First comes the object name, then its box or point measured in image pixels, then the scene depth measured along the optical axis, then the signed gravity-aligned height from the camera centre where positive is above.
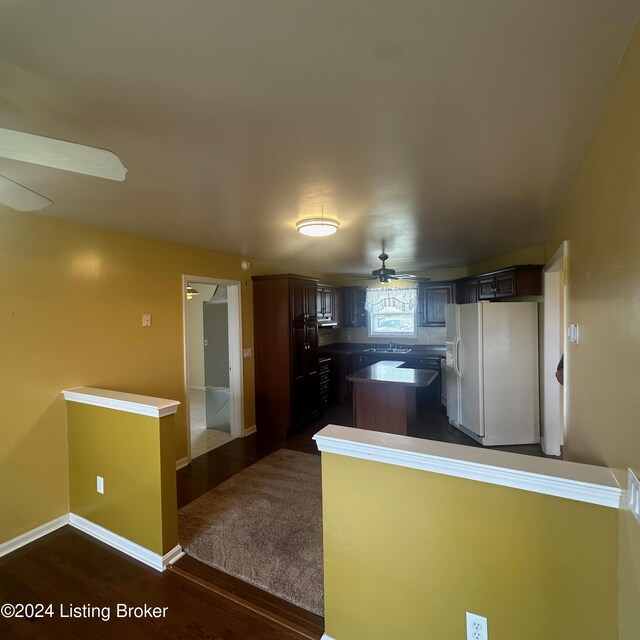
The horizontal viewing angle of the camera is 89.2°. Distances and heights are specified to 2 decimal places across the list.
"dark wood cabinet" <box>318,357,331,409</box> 5.48 -1.09
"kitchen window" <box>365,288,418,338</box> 6.46 +0.08
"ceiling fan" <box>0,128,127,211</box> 0.93 +0.50
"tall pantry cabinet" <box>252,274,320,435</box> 4.35 -0.44
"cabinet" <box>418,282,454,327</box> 5.81 +0.25
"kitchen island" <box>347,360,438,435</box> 3.60 -0.95
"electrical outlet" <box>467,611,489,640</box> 1.22 -1.18
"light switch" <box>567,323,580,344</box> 1.83 -0.11
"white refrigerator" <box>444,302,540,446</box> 3.74 -0.68
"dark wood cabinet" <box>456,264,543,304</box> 3.65 +0.38
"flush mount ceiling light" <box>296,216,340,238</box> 2.56 +0.73
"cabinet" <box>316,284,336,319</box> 5.84 +0.30
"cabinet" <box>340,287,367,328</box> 6.75 +0.25
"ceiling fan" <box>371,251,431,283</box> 3.89 +0.52
